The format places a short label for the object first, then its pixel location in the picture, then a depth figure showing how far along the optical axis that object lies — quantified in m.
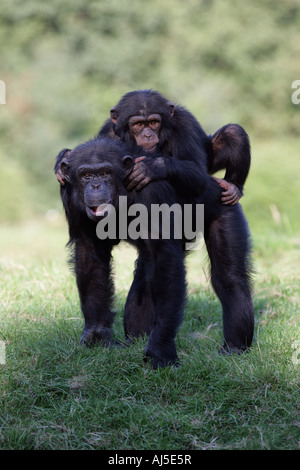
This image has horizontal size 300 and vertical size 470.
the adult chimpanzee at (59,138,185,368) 7.57
